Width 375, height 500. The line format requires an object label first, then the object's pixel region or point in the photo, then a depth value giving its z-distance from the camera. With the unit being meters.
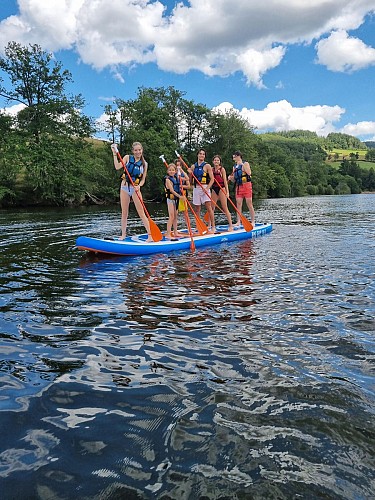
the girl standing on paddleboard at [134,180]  10.09
